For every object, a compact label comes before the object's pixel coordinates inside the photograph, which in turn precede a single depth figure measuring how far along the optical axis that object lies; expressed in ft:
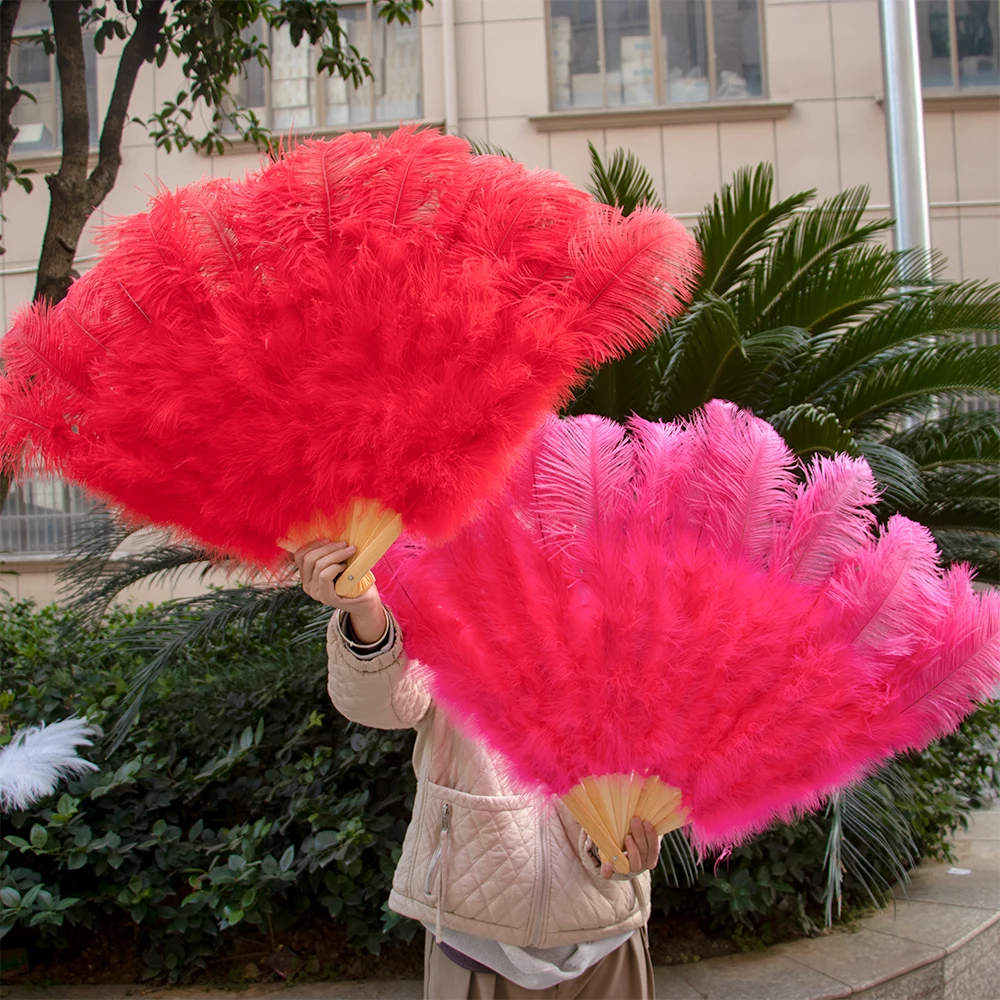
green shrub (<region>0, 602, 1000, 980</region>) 11.66
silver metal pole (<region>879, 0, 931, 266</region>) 20.33
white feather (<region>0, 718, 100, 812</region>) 11.49
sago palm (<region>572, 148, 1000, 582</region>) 14.25
